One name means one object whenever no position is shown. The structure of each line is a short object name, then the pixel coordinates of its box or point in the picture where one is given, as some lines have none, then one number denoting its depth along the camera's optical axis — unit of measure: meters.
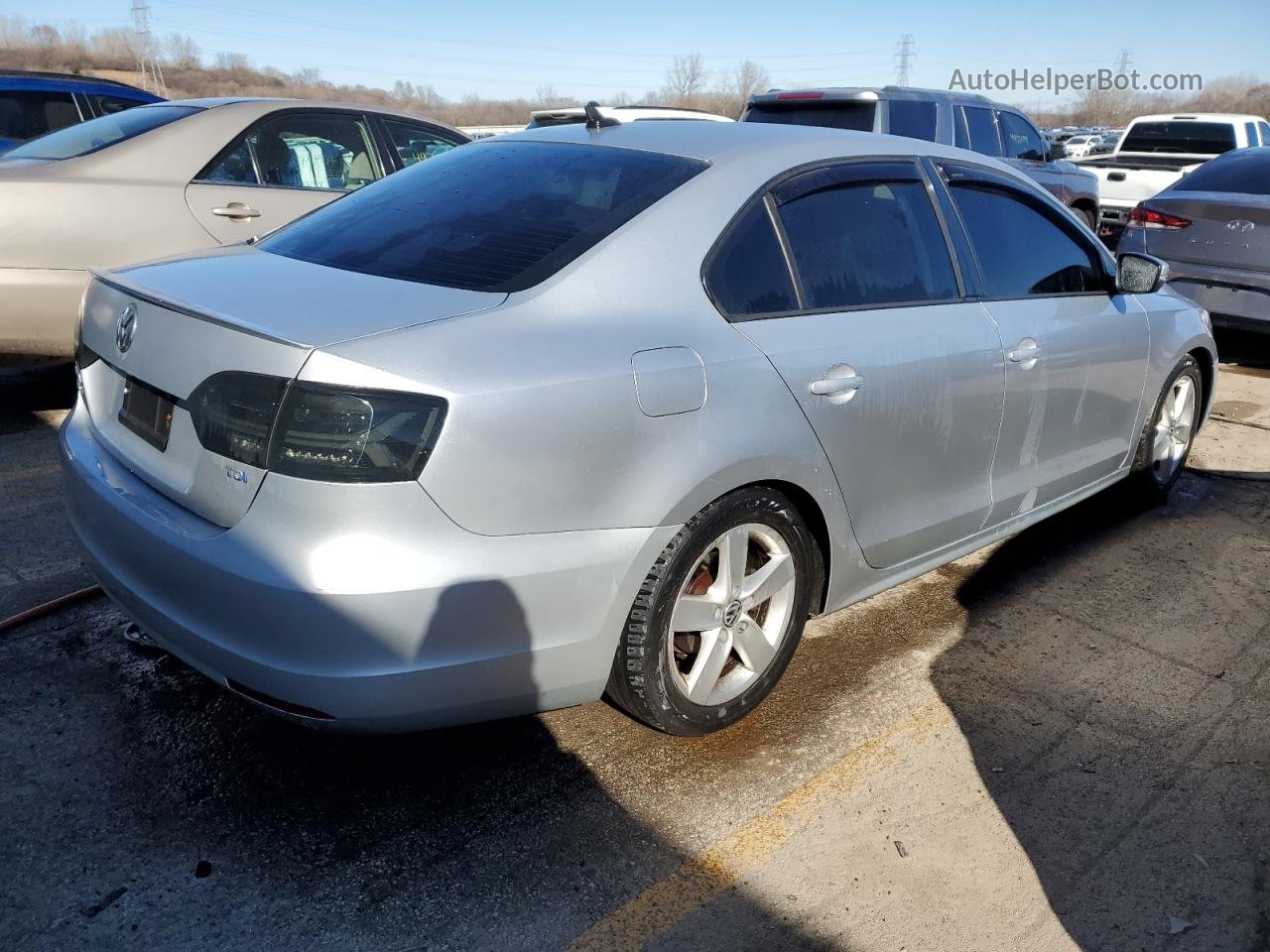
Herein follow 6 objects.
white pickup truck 13.09
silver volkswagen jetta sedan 2.22
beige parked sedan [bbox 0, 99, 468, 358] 5.29
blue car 8.73
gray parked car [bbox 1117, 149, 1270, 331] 7.39
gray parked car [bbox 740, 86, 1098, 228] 9.13
